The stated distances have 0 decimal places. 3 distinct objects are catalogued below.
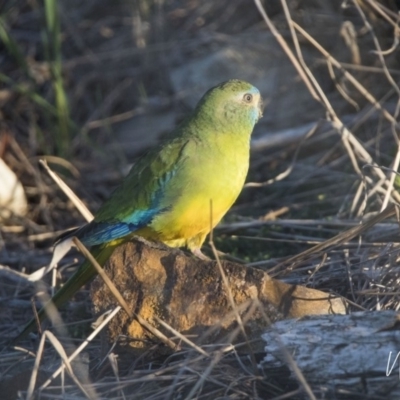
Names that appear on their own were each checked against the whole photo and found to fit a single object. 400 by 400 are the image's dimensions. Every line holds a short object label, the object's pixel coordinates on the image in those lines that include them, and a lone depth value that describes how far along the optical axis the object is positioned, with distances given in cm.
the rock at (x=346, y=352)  547
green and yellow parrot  746
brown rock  625
